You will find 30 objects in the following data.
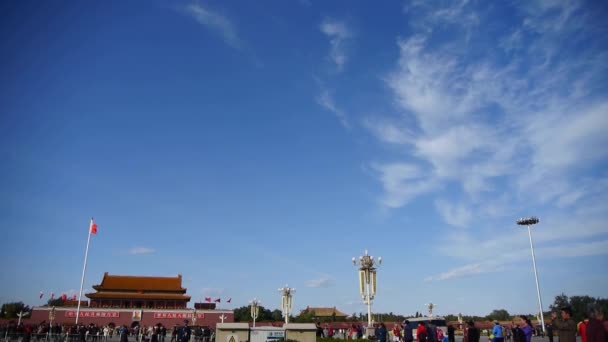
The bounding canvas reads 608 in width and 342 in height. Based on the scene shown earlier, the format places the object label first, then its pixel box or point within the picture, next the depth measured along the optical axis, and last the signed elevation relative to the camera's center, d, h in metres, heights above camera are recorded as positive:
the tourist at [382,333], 16.48 -1.30
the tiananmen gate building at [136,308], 46.59 -0.98
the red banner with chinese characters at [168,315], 48.72 -1.80
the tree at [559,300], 67.50 -0.05
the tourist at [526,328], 11.93 -0.79
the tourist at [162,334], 28.28 -2.28
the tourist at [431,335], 13.47 -1.10
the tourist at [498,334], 13.06 -1.04
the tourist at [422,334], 13.77 -1.10
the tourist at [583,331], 6.57 -0.51
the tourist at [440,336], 20.52 -1.76
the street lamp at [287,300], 37.75 -0.07
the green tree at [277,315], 71.62 -2.75
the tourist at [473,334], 13.64 -1.09
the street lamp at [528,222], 40.28 +7.35
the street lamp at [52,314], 44.43 -1.62
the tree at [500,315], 71.25 -2.69
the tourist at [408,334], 14.40 -1.15
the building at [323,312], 81.81 -2.47
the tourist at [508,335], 28.84 -2.35
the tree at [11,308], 58.44 -1.45
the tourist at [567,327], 8.13 -0.51
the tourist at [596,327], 6.27 -0.39
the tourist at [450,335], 17.88 -1.47
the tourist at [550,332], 18.73 -1.46
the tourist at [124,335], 19.09 -1.59
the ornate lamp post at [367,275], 28.02 +1.59
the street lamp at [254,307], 41.53 -0.81
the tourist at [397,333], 24.84 -1.96
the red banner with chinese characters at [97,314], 46.53 -1.63
